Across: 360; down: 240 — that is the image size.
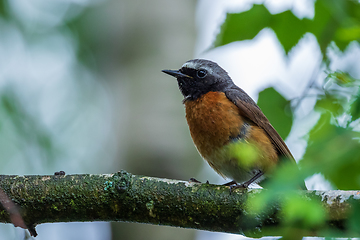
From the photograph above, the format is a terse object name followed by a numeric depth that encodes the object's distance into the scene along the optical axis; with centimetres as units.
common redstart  850
